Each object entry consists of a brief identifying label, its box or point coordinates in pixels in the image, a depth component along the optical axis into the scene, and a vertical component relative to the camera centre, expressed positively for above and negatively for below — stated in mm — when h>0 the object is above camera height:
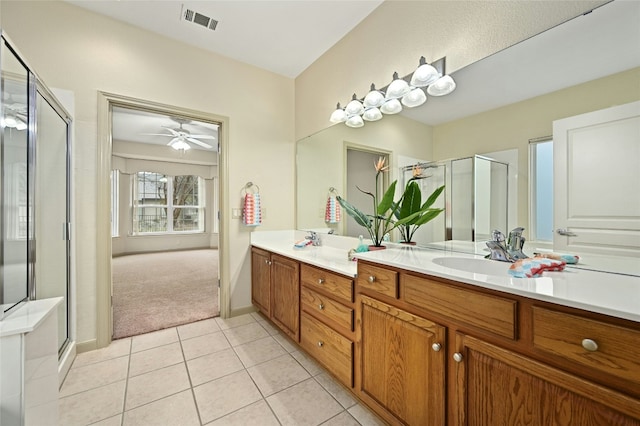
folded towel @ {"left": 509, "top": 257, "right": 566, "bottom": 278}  1013 -218
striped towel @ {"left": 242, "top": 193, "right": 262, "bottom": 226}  2754 +29
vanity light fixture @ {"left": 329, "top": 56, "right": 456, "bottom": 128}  1666 +871
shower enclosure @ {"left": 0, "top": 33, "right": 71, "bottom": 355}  1206 +126
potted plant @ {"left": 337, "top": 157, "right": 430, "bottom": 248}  1788 -16
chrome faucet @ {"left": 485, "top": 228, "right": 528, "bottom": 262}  1291 -171
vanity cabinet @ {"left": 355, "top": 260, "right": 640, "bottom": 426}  695 -499
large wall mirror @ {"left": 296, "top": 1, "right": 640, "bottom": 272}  1069 +592
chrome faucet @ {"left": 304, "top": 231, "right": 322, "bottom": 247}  2688 -274
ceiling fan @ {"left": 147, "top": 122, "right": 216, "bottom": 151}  4495 +1340
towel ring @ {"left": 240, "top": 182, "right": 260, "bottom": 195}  2844 +278
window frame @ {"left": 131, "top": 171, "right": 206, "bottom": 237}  6461 +163
